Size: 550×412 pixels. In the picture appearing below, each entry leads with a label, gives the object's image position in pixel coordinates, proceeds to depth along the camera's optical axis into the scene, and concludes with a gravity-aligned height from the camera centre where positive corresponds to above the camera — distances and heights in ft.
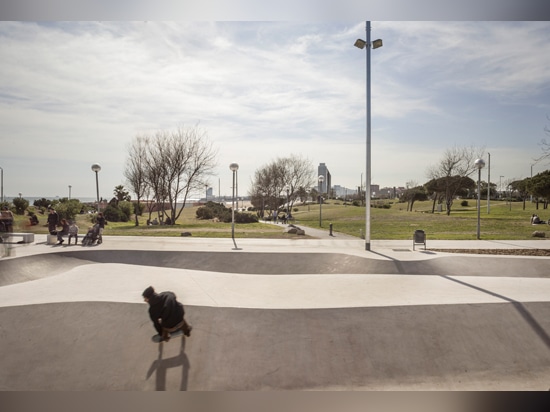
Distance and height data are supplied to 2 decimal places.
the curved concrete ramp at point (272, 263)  26.35 -5.13
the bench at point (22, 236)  32.56 -3.51
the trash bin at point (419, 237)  32.89 -3.63
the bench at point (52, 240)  34.07 -3.90
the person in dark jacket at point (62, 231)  34.19 -3.06
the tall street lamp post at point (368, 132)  28.17 +5.79
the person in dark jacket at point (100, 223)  34.60 -2.41
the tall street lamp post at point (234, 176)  35.86 +2.50
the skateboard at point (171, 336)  17.83 -7.02
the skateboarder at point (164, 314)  17.80 -5.84
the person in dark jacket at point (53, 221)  35.27 -2.11
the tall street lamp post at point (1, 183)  27.07 +1.37
